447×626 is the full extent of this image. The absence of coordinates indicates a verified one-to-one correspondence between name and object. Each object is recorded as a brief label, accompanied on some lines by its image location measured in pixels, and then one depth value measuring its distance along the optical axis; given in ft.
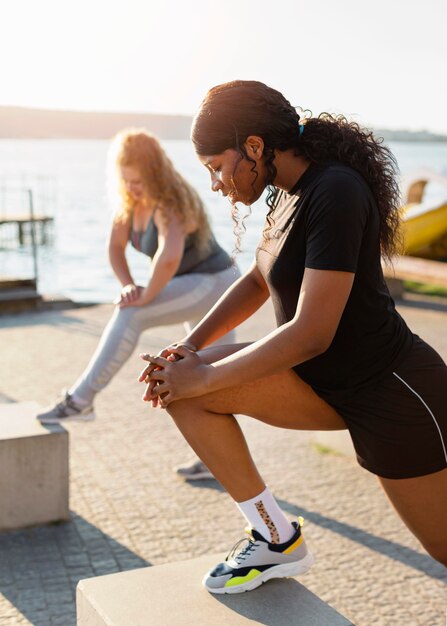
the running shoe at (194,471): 16.31
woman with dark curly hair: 8.27
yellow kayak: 54.70
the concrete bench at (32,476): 13.84
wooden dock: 92.53
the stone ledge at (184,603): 8.88
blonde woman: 15.34
